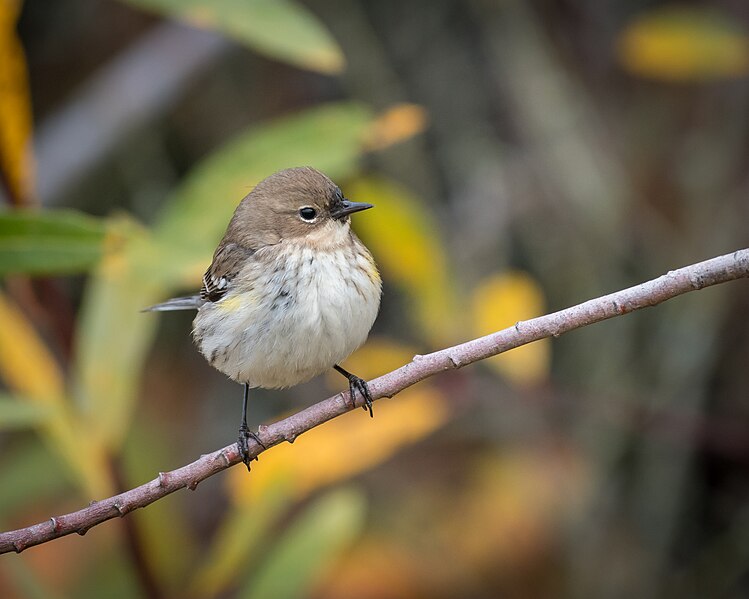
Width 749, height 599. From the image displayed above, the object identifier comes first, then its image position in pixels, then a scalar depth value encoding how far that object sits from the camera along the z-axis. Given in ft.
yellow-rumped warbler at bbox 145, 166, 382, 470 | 18.98
